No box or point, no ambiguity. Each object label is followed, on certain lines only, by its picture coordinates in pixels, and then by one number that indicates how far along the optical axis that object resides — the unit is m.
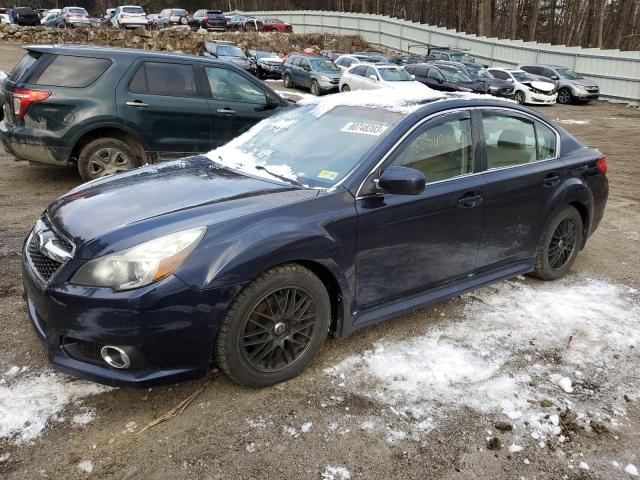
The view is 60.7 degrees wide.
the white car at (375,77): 19.02
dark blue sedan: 2.67
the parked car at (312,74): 21.81
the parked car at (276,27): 46.47
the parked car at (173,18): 45.41
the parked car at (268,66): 27.58
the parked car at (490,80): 22.19
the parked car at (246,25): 44.53
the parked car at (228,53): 25.33
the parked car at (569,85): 24.69
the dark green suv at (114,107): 6.37
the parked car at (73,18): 39.03
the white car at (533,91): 22.86
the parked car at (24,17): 41.41
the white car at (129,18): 39.69
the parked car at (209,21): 42.59
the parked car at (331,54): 32.87
